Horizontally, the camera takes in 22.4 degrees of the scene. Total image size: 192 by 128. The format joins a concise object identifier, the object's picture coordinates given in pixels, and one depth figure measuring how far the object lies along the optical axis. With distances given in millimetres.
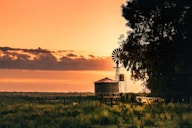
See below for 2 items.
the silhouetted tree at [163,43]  51219
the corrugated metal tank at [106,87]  89750
